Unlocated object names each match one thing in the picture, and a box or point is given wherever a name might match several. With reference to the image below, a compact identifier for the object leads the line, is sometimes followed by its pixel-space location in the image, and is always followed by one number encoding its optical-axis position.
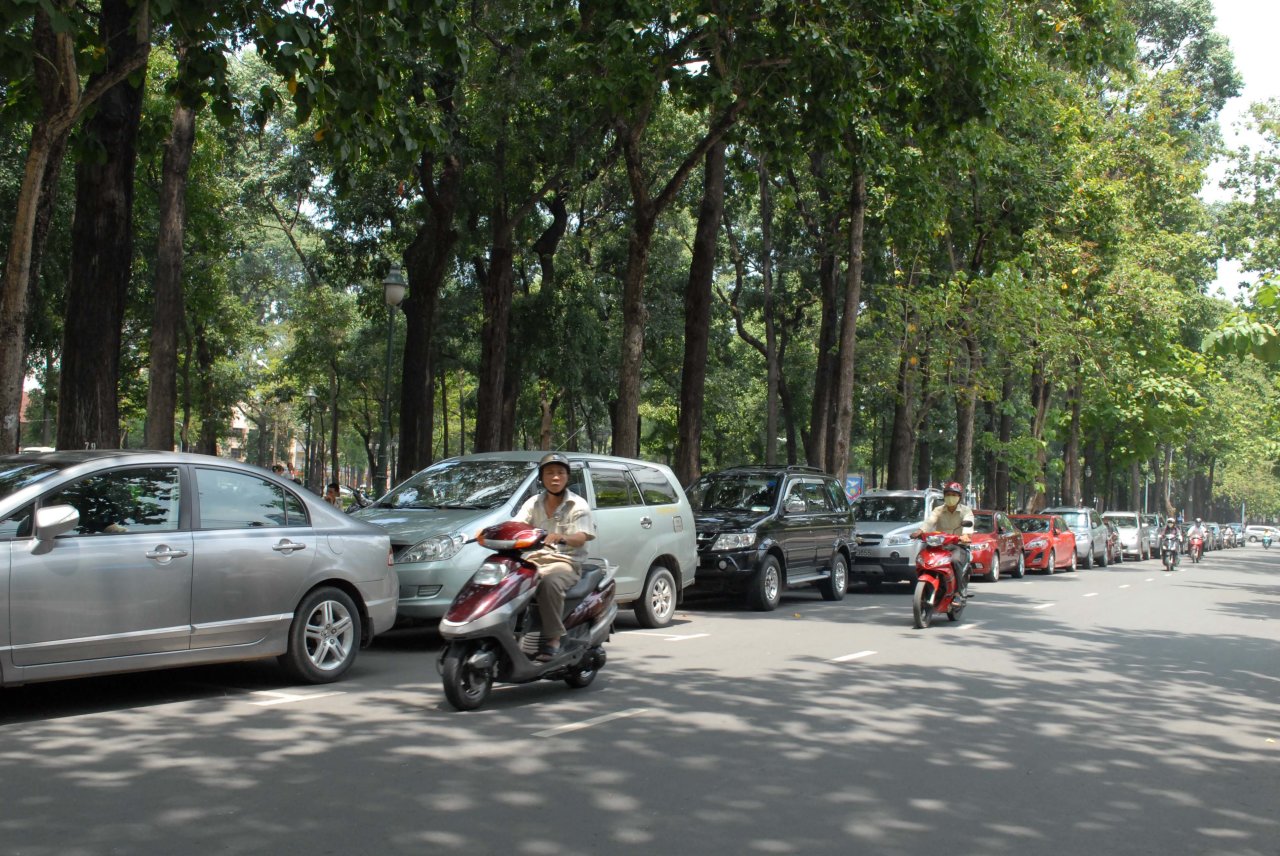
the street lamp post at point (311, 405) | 49.53
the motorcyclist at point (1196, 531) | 41.89
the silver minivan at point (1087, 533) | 33.47
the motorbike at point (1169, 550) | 33.94
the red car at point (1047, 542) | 28.75
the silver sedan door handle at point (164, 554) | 7.49
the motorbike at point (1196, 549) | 41.62
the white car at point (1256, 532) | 83.11
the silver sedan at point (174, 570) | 6.89
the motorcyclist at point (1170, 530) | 34.63
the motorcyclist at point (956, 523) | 14.46
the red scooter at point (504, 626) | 7.76
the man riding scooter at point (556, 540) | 8.15
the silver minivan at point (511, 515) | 10.37
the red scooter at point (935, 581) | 13.86
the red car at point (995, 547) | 24.28
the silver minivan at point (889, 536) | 20.34
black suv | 15.45
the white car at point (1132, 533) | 40.25
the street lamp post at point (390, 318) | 20.62
